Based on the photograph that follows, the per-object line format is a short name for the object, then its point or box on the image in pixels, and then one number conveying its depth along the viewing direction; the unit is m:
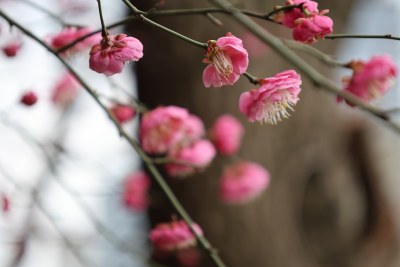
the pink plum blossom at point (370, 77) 0.58
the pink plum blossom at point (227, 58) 0.53
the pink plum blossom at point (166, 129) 0.67
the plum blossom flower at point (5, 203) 0.73
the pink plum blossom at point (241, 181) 0.89
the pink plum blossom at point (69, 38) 0.66
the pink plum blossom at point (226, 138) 0.81
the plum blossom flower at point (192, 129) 0.73
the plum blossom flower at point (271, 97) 0.55
